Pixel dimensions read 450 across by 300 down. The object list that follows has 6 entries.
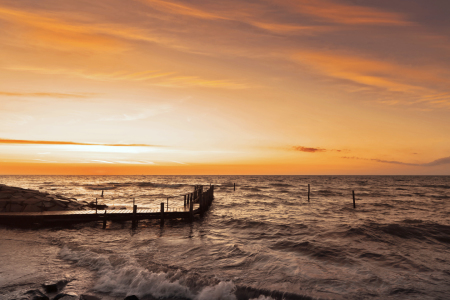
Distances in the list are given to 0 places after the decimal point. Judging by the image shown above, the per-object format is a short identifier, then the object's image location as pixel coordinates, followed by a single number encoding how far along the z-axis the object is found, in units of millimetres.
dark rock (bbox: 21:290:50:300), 8495
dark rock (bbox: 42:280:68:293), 9461
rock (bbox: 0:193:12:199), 24352
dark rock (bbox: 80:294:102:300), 9095
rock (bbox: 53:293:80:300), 8712
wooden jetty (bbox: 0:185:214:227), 21484
